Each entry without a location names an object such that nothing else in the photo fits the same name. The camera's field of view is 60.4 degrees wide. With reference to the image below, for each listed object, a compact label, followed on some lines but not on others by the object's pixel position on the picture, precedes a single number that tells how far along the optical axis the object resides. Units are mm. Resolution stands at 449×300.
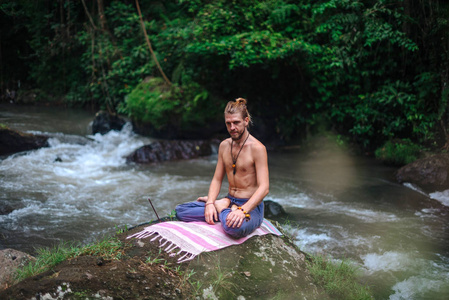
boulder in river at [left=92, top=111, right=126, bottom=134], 12992
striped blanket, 3406
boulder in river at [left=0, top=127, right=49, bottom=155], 9773
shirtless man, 3623
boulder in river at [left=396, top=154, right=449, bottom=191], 7965
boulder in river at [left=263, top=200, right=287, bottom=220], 6344
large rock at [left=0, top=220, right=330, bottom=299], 2696
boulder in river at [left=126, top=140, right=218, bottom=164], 10523
